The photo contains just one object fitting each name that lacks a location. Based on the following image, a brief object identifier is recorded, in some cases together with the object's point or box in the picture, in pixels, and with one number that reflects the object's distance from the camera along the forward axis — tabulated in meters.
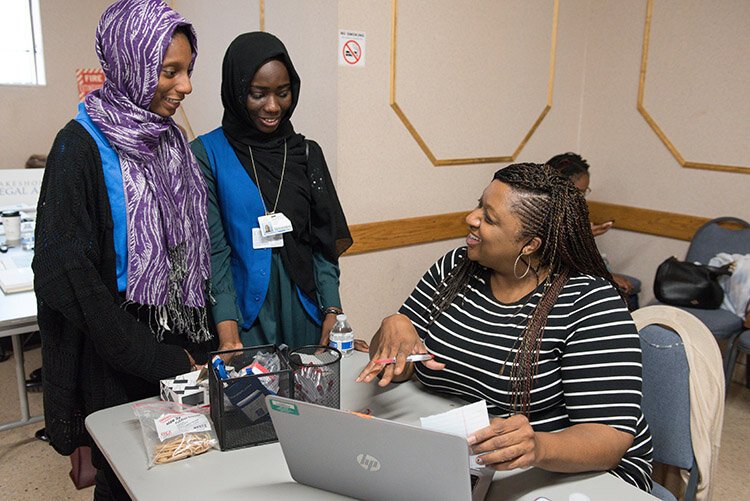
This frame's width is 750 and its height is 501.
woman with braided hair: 1.33
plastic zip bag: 1.28
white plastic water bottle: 1.87
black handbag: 3.39
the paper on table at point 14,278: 2.45
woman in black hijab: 1.91
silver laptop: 1.03
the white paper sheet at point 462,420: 1.18
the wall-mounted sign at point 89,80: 3.94
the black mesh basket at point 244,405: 1.31
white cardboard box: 1.47
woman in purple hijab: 1.42
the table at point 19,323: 2.21
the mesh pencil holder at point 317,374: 1.38
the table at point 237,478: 1.20
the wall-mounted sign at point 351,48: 2.99
